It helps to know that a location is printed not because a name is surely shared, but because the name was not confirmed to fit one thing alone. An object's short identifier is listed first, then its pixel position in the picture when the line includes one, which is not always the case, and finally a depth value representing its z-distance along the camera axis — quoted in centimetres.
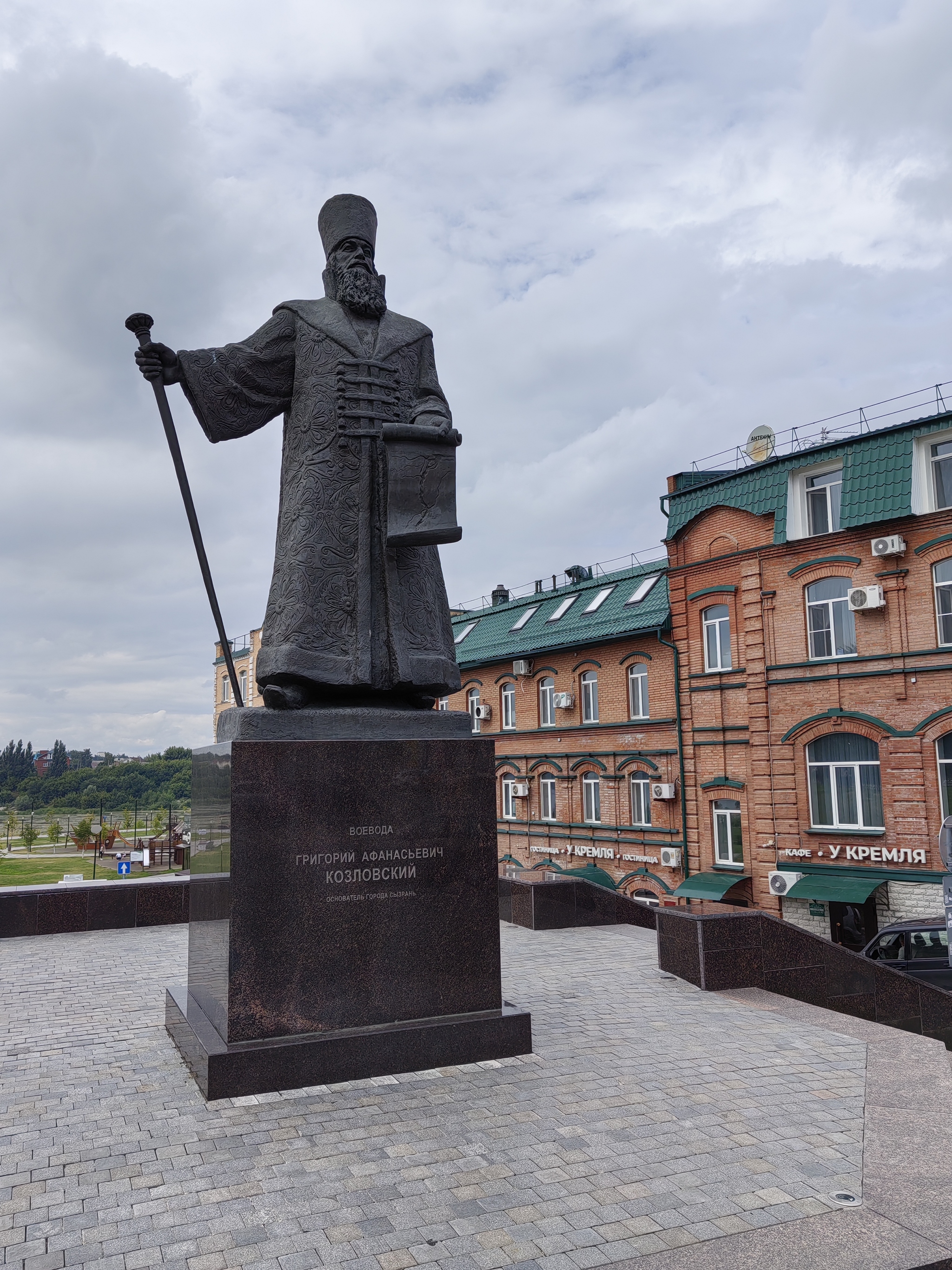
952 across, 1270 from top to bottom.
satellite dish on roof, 2228
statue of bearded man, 579
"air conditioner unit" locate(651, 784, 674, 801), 2225
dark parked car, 1176
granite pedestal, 494
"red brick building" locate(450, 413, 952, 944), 1798
